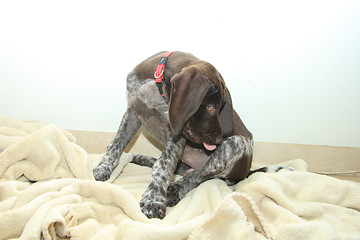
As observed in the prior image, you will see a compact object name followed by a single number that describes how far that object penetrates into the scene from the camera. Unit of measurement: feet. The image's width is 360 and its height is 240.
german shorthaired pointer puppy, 2.29
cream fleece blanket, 1.85
